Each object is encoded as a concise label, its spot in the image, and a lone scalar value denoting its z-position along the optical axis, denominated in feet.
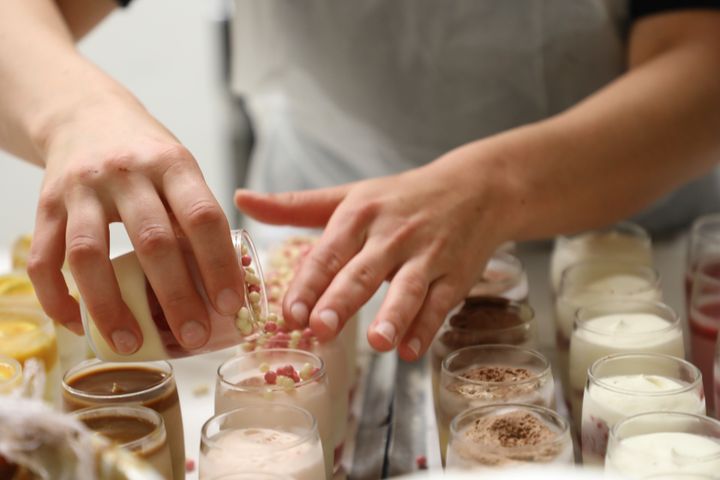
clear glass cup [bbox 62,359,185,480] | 3.78
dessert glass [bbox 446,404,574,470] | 3.28
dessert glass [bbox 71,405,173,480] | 3.41
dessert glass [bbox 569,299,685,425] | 4.41
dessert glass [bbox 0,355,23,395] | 3.60
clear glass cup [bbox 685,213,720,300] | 5.22
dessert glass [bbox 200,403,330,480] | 3.33
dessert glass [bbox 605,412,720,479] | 3.16
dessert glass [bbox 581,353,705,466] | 3.71
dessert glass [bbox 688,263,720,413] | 4.83
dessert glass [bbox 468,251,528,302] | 5.15
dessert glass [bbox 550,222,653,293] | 5.77
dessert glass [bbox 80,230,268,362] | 3.67
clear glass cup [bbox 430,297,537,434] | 4.44
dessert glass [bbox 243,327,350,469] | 4.39
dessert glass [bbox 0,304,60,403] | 4.20
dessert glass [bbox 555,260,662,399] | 4.99
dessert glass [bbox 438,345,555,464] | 3.86
